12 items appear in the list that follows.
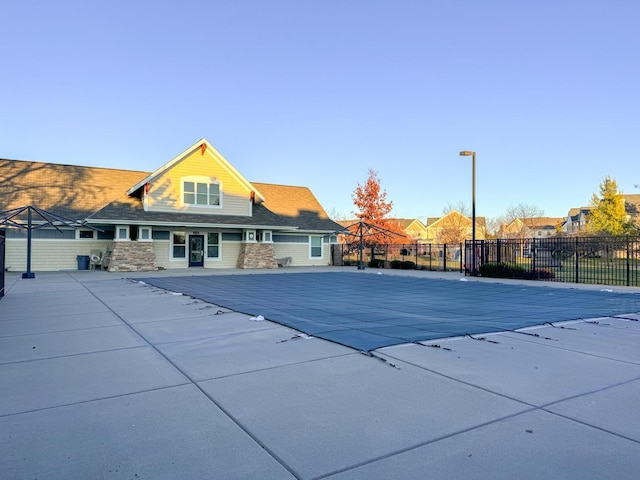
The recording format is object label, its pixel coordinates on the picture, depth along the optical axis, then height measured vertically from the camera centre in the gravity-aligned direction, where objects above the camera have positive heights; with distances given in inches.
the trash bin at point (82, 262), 839.1 -36.8
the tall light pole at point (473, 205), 730.2 +73.7
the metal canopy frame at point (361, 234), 950.4 +38.4
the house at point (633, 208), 1533.0 +175.2
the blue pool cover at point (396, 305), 251.0 -51.7
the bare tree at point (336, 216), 2704.2 +197.4
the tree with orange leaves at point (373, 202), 1368.1 +147.5
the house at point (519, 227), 1692.2 +92.5
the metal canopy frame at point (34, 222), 681.0 +40.4
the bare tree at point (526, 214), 1779.7 +146.8
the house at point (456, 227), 1595.7 +85.1
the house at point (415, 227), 2984.7 +144.3
